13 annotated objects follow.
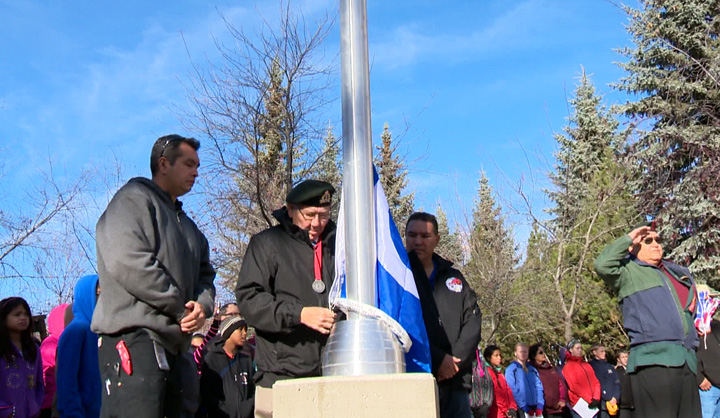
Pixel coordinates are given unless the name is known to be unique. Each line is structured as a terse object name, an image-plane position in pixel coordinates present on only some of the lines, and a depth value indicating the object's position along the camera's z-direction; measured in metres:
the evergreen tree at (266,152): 13.42
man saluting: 5.92
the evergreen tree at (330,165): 14.26
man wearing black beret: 4.37
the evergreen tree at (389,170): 15.86
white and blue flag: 3.91
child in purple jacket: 6.16
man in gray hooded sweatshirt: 3.70
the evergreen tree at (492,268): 24.00
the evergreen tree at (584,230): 23.88
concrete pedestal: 3.11
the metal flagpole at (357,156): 3.72
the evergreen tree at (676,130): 18.59
